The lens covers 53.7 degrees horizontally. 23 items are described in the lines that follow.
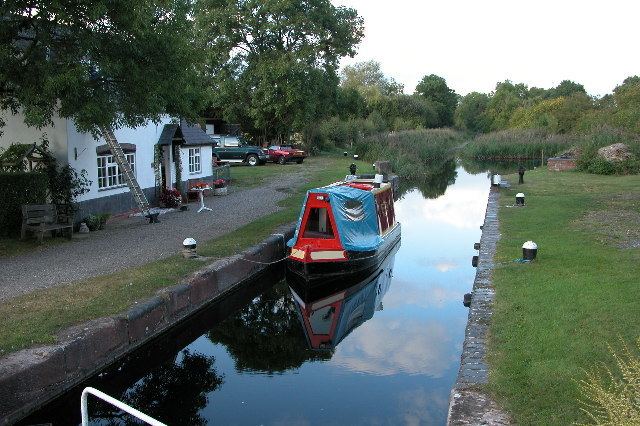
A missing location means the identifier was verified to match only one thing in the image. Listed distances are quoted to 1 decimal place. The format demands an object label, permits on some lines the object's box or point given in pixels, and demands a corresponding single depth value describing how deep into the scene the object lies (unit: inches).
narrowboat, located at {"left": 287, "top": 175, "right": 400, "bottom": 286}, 542.6
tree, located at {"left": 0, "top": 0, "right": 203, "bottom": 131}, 459.2
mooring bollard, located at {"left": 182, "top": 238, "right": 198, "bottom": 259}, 498.9
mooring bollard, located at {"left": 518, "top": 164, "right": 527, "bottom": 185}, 1065.5
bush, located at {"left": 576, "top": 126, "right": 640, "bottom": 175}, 1192.8
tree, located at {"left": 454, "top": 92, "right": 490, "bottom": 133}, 3503.9
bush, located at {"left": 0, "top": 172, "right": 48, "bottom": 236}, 542.6
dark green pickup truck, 1409.9
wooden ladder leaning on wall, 679.7
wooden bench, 551.8
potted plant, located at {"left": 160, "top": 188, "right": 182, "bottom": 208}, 803.4
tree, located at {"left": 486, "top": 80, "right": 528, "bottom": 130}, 3254.4
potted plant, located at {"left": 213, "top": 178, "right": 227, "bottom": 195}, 936.3
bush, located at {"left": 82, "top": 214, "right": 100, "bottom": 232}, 629.6
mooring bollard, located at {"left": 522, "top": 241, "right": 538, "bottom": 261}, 458.0
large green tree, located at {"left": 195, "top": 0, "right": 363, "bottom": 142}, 1480.1
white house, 628.4
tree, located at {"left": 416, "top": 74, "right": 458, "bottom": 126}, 3577.8
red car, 1477.6
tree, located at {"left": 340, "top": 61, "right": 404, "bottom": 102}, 3031.5
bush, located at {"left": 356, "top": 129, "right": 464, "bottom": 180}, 1494.8
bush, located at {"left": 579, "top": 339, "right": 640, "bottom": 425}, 157.3
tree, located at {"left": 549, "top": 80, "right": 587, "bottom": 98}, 3585.1
